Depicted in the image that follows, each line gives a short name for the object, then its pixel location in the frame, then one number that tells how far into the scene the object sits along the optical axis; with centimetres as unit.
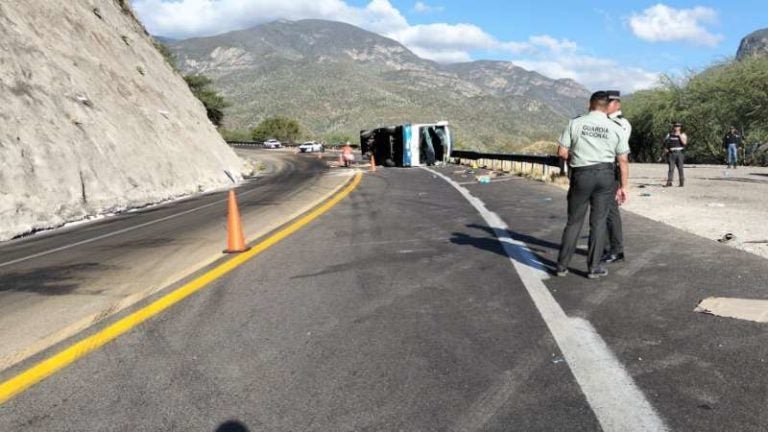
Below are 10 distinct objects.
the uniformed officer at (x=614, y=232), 719
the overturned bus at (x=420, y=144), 3619
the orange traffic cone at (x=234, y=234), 857
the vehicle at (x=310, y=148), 6838
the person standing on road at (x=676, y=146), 1684
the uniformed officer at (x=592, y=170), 645
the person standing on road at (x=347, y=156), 4081
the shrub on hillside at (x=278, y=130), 10444
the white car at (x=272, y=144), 8088
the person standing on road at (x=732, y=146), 2597
